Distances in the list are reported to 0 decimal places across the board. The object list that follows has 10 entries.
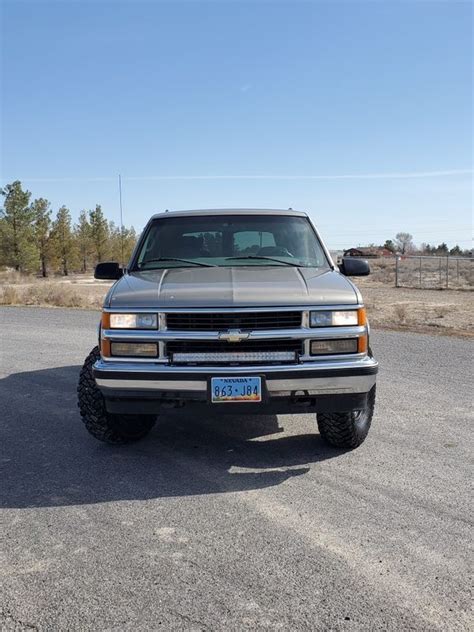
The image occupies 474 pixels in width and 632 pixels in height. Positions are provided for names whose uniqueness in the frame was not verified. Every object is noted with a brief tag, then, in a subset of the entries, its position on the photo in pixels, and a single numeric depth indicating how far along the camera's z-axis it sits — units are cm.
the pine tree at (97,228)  6222
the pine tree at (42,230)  5016
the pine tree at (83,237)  6078
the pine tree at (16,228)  4647
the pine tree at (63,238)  5444
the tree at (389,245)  10707
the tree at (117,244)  6731
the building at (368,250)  7702
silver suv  390
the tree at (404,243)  9966
